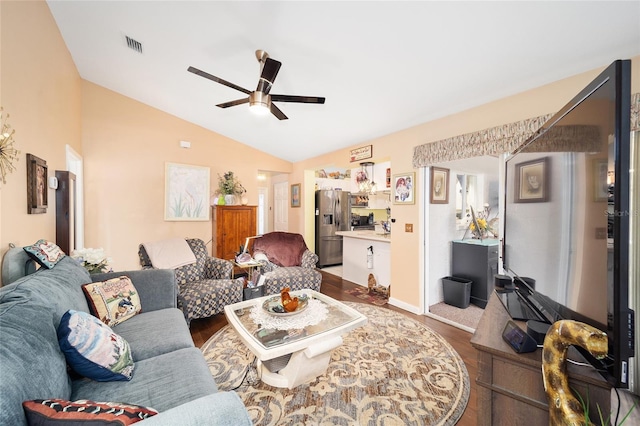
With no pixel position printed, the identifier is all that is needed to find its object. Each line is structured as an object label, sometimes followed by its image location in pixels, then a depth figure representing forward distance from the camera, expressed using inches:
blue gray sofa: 27.9
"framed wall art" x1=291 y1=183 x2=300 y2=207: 220.4
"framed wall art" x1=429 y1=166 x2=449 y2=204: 128.3
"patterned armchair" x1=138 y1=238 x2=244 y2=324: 101.8
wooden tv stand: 33.8
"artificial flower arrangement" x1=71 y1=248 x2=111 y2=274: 83.6
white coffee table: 61.1
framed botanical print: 167.4
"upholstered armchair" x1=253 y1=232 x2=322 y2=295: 127.0
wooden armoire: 176.1
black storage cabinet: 128.6
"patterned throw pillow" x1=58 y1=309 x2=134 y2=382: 41.4
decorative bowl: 73.6
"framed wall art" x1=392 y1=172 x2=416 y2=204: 125.4
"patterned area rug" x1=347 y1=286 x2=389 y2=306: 136.8
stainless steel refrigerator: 217.5
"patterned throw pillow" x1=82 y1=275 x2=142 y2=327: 65.9
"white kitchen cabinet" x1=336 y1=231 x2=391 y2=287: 151.9
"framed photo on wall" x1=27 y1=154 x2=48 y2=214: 68.3
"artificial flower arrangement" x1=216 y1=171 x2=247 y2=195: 183.3
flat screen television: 27.5
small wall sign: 150.6
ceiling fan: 77.1
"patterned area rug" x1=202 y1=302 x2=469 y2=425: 60.5
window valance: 82.4
